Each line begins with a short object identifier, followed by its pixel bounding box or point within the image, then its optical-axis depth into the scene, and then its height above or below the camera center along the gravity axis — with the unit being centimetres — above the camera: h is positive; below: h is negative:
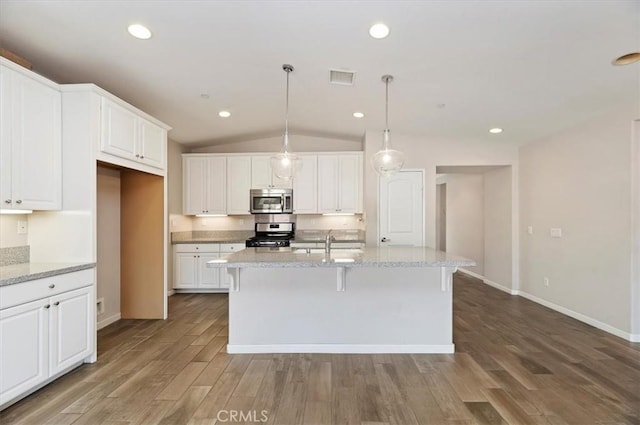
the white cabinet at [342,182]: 541 +55
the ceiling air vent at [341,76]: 310 +140
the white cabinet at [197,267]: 518 -87
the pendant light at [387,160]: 304 +53
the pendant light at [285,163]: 310 +51
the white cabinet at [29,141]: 226 +58
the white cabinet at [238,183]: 546 +54
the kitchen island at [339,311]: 300 -93
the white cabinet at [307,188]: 543 +45
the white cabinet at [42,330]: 204 -85
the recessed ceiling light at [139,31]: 242 +145
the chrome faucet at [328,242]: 292 -27
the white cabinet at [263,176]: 545 +66
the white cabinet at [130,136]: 290 +82
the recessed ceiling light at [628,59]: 251 +126
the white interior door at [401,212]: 503 +3
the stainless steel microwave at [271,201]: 537 +22
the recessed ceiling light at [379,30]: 234 +140
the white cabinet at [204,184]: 548 +53
